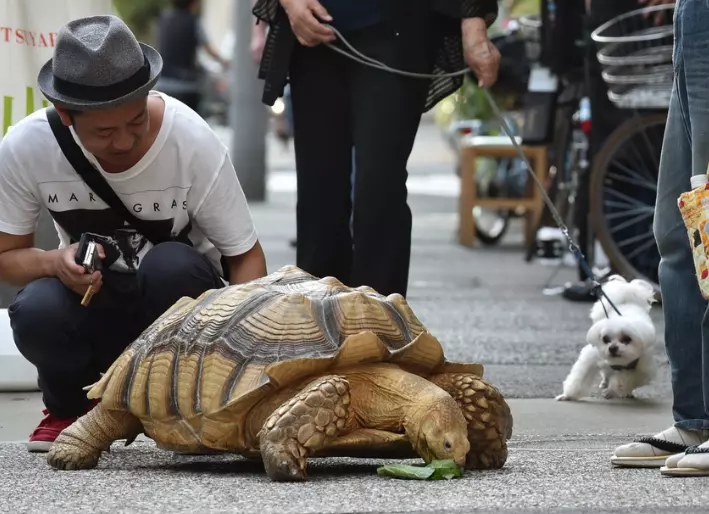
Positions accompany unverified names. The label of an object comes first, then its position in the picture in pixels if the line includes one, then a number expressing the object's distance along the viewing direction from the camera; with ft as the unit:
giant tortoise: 19.84
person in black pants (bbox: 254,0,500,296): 27.20
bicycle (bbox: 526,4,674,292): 40.24
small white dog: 32.18
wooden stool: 61.99
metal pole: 88.94
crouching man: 23.71
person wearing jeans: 21.64
